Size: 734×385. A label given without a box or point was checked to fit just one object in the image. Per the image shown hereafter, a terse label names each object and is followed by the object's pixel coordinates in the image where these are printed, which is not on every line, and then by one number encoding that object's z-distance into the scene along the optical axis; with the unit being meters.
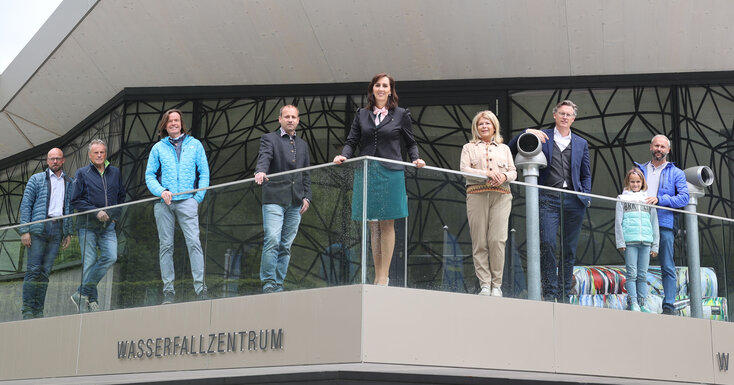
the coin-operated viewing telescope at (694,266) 8.83
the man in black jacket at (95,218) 8.88
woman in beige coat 7.68
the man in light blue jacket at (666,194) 8.72
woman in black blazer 7.20
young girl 8.51
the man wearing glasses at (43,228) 9.47
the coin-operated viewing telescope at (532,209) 7.92
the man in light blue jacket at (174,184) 8.17
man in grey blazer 7.56
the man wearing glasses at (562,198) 8.04
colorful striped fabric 8.25
